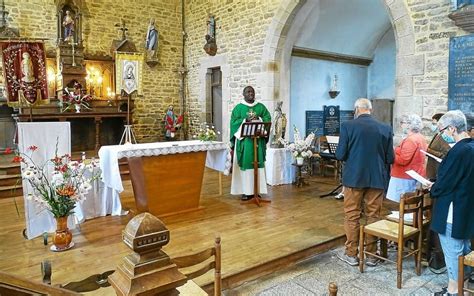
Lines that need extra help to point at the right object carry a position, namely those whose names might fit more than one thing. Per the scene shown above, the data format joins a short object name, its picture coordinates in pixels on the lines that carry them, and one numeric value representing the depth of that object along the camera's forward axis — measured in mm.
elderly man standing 3387
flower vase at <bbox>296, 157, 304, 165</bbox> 6316
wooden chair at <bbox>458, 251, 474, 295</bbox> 2432
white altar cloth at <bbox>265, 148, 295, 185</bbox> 6594
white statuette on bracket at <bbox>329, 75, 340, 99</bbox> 8469
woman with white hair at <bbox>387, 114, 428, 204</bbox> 3834
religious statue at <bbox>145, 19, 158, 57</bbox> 9617
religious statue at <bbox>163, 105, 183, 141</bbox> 9914
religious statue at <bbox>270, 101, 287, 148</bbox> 6637
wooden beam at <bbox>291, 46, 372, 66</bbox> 7712
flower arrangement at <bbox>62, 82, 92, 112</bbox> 7521
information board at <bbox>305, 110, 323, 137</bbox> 8156
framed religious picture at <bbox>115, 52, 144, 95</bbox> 5285
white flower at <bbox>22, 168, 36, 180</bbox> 3445
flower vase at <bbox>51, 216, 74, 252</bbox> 3535
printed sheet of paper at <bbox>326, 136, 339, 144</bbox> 6625
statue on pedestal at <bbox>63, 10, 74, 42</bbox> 8680
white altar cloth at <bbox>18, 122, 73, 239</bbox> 3652
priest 5324
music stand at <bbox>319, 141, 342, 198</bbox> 5781
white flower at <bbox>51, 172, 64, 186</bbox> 3459
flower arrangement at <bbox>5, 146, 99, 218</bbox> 3500
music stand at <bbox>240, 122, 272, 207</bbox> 5102
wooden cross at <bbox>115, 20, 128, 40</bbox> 9527
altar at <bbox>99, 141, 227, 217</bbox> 4238
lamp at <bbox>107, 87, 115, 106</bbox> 9380
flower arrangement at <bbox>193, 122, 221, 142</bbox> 5023
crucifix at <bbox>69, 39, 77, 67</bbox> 8638
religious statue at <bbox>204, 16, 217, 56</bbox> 8742
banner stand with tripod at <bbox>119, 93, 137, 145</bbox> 4732
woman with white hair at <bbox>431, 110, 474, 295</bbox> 2529
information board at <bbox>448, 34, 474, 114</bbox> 4363
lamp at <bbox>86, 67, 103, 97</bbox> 9156
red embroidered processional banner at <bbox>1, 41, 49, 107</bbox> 5023
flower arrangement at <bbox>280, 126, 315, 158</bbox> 6328
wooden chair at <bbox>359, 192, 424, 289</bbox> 2998
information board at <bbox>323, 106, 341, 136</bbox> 8411
